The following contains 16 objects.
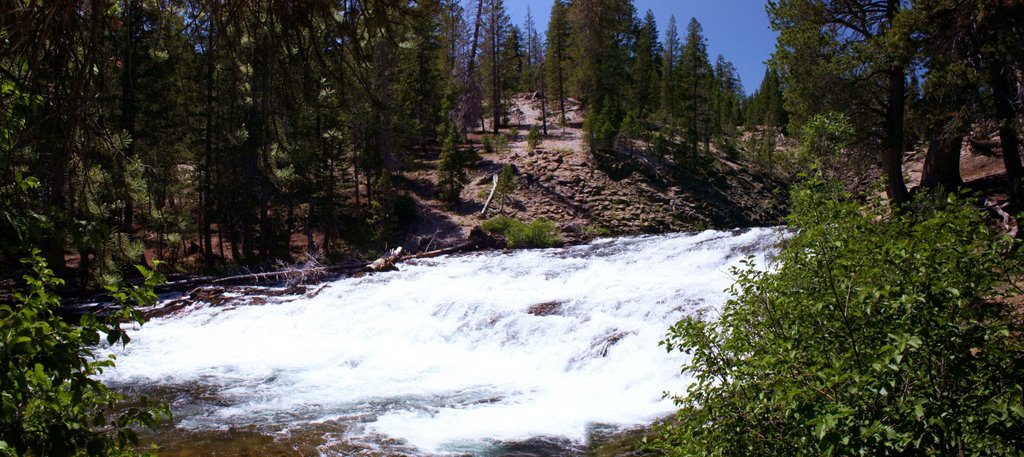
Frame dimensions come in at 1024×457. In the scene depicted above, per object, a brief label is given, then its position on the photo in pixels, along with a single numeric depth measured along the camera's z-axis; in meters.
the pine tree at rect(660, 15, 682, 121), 48.25
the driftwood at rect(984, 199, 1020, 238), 10.65
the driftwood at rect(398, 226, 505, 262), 23.92
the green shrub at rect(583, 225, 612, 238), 28.14
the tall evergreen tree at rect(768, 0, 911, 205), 14.20
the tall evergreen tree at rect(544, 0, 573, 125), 45.88
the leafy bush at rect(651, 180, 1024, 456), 2.90
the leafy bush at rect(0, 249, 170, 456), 2.04
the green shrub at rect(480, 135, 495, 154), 36.91
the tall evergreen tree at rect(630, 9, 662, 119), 50.51
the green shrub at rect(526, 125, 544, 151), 36.16
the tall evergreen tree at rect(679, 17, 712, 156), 42.16
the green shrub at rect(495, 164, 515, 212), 29.67
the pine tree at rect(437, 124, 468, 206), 29.88
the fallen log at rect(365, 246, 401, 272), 20.23
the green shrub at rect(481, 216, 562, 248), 25.03
